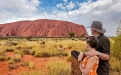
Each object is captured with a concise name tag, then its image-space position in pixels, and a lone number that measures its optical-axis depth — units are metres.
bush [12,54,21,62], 5.06
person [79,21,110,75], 1.51
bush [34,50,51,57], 5.99
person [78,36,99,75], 1.31
